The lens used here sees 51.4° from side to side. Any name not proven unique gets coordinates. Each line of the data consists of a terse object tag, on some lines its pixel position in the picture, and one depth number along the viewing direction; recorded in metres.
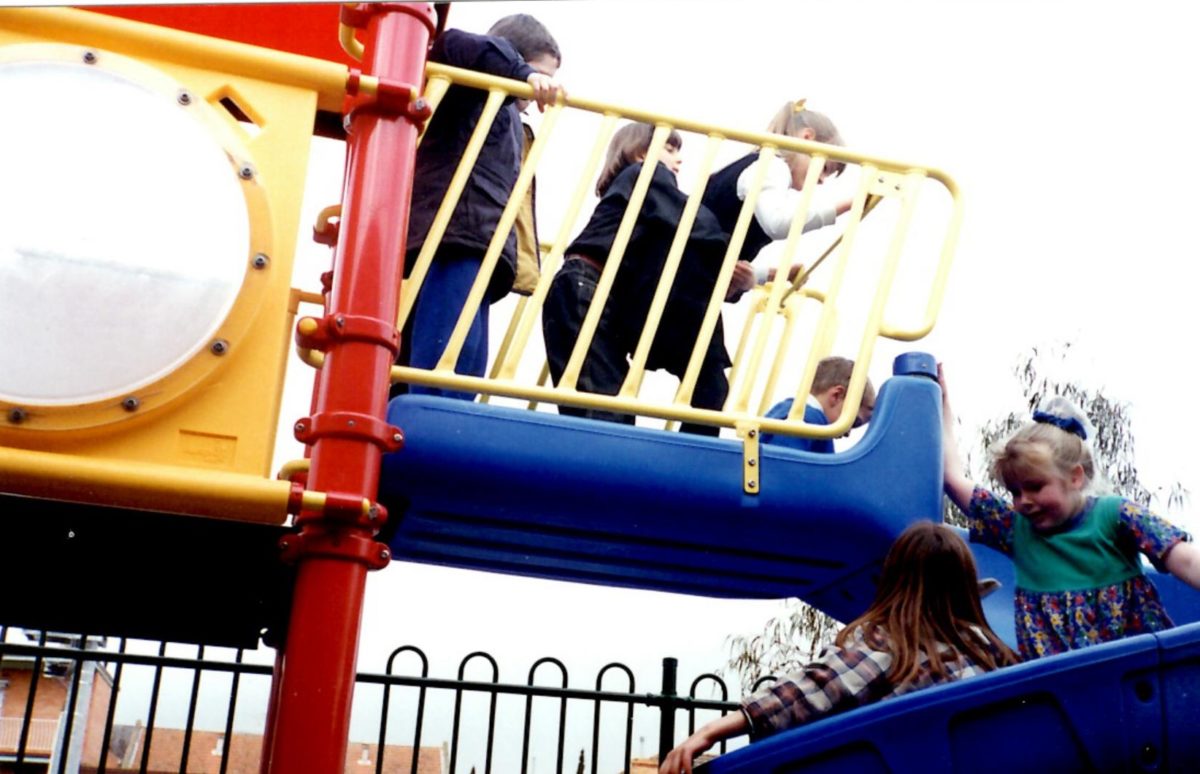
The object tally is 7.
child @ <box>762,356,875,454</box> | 3.67
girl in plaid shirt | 2.19
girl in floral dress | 2.89
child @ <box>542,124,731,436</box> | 3.18
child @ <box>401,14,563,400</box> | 2.83
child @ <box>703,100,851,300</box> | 3.10
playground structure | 2.06
